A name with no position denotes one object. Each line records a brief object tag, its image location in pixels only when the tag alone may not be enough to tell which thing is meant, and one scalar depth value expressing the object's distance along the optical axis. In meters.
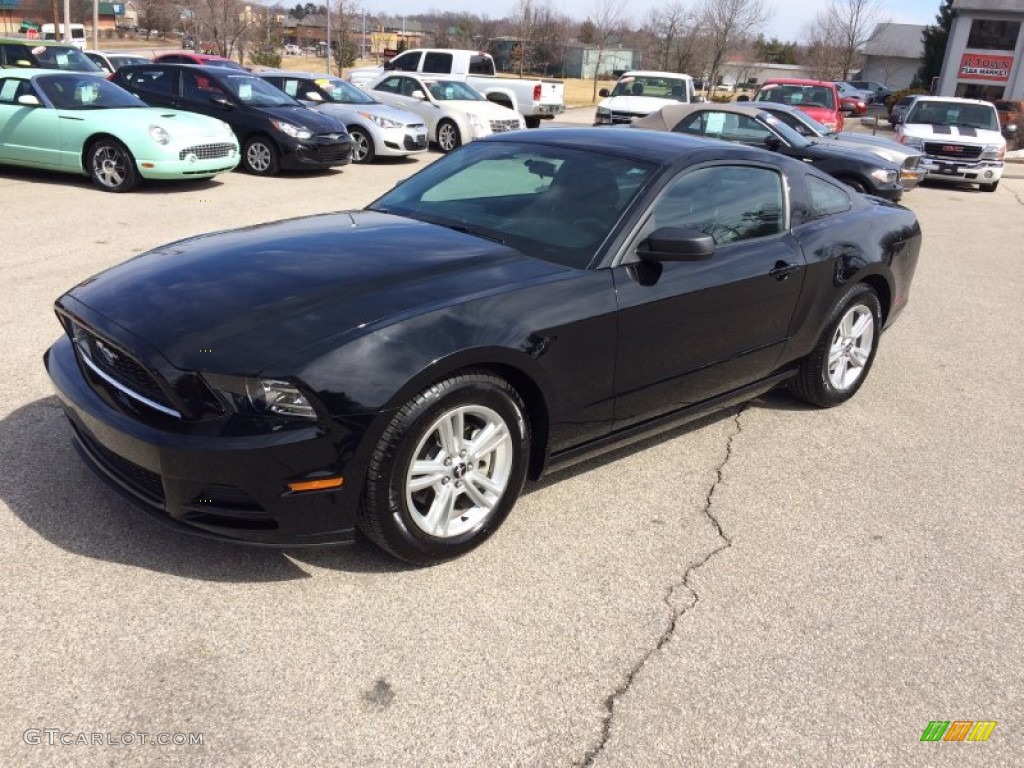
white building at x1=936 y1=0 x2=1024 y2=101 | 47.00
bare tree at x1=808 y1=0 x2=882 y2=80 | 55.12
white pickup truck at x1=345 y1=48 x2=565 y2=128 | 22.27
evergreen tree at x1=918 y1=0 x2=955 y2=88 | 54.72
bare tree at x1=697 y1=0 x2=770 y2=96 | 49.31
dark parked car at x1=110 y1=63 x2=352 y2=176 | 12.95
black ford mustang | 2.85
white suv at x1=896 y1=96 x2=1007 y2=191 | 17.02
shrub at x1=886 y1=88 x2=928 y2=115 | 45.44
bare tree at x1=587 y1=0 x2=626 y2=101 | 49.69
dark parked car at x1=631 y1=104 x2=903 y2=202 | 12.23
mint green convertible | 10.66
